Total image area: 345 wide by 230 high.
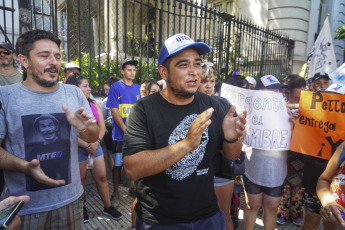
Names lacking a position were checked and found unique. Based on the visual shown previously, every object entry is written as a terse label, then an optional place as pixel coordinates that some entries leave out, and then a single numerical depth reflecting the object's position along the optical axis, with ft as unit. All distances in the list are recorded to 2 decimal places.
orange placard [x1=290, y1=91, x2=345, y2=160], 8.46
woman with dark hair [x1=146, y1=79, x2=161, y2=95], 12.54
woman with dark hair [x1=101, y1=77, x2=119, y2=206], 14.75
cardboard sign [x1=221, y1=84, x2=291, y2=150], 9.36
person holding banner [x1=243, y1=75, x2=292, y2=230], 9.43
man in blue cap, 5.47
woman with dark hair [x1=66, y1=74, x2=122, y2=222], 11.29
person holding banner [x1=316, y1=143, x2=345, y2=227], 5.95
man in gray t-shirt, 5.97
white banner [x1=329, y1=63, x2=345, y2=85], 14.05
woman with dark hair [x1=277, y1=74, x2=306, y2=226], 11.66
